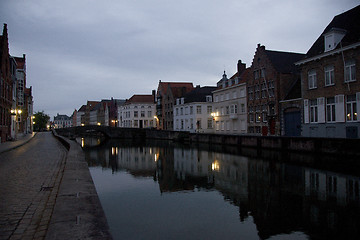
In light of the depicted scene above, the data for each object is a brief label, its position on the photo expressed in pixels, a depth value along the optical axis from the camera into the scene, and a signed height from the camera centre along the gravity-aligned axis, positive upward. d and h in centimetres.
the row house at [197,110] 5181 +295
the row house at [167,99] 6150 +620
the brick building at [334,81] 2228 +374
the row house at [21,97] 4134 +514
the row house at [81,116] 14175 +586
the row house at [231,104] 4175 +339
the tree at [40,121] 9406 +225
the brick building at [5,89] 2677 +392
